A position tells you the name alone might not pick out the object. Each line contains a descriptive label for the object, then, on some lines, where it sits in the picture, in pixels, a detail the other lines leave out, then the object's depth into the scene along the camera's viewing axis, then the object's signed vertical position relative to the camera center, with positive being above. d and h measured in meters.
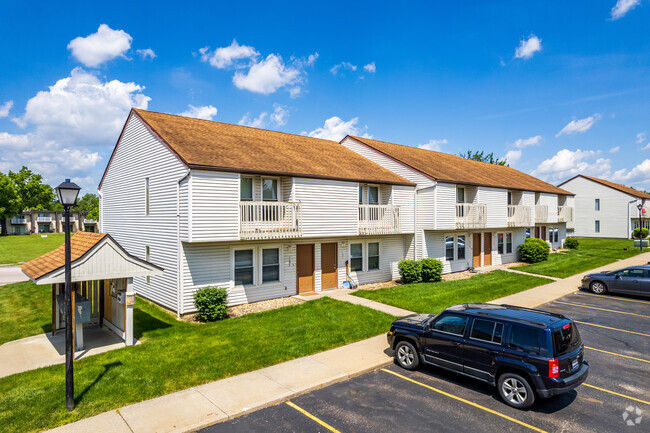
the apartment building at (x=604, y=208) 48.62 +0.99
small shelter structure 9.89 -1.48
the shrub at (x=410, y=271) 20.34 -2.94
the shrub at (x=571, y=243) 37.00 -2.70
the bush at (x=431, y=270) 20.69 -2.93
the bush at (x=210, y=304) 13.54 -3.12
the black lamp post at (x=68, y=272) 7.20 -1.06
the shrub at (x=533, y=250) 28.16 -2.61
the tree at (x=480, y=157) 71.12 +11.37
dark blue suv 7.03 -2.72
